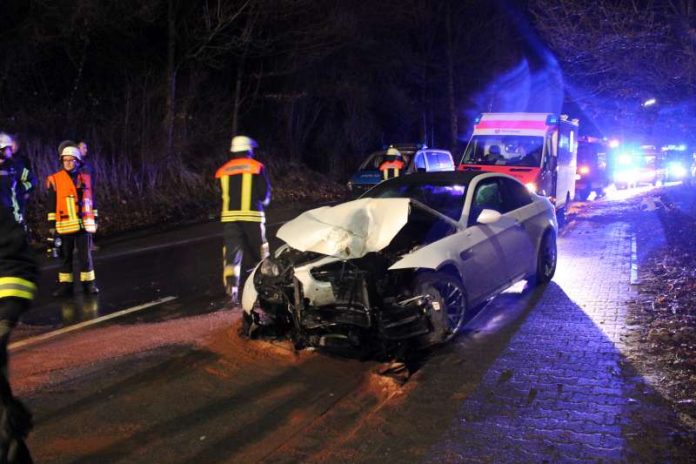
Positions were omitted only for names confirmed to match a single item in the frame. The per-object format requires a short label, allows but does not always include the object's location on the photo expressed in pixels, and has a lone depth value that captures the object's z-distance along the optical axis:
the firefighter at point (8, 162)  7.35
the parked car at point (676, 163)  30.98
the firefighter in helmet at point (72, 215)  7.64
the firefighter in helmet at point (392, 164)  15.99
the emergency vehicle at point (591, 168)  19.95
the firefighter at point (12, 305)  2.79
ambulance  13.08
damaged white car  5.21
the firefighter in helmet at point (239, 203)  7.47
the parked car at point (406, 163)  17.31
